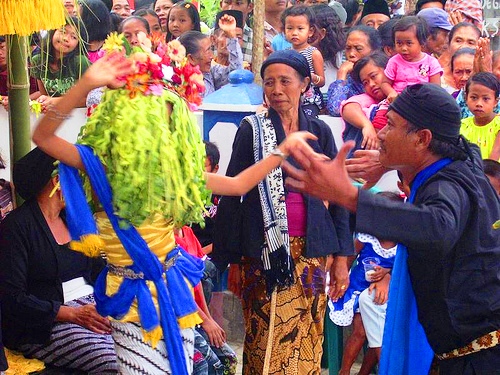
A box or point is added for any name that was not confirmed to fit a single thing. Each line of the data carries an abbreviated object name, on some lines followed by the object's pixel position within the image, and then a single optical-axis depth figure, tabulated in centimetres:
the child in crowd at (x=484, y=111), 603
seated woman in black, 421
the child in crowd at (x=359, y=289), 562
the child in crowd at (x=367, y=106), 619
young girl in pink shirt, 674
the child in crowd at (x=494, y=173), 530
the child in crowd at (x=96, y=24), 739
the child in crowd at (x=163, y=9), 982
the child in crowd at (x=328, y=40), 787
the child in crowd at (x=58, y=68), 619
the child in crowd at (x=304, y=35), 738
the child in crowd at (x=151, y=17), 891
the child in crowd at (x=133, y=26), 750
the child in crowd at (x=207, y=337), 468
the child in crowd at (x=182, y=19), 882
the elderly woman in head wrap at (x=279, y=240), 482
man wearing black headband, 306
